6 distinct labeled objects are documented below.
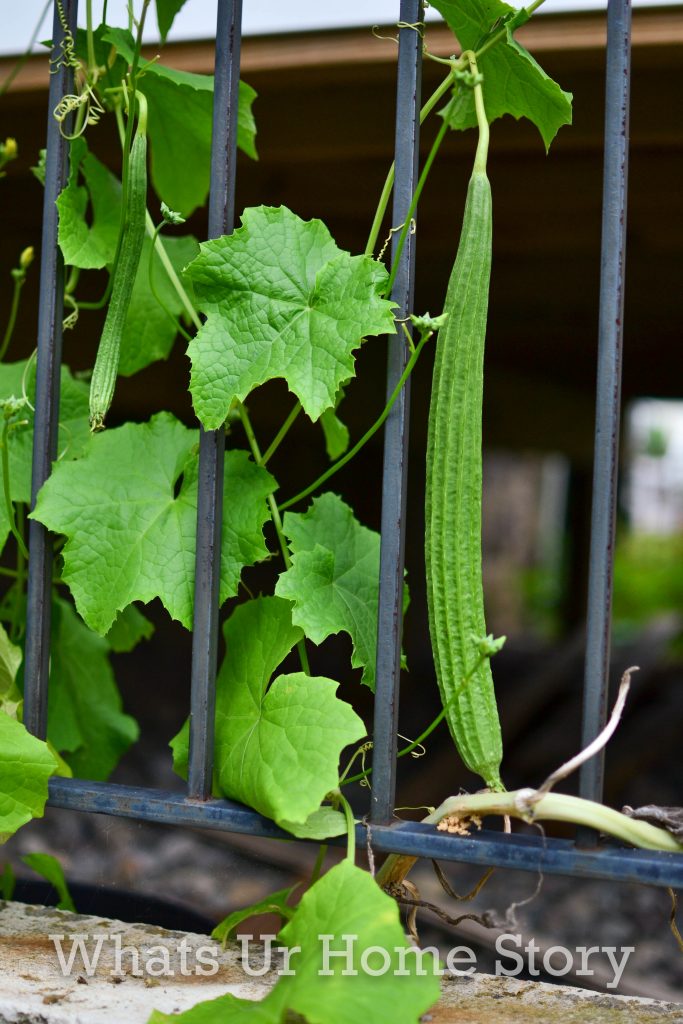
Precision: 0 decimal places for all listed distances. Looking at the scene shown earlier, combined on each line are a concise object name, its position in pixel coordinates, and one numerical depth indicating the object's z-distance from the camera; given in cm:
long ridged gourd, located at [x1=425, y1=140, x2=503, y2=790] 84
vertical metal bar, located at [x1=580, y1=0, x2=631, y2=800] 81
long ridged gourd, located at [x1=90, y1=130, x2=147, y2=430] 99
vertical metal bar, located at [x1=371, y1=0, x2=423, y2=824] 87
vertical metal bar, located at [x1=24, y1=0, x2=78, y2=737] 101
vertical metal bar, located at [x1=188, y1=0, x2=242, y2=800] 93
